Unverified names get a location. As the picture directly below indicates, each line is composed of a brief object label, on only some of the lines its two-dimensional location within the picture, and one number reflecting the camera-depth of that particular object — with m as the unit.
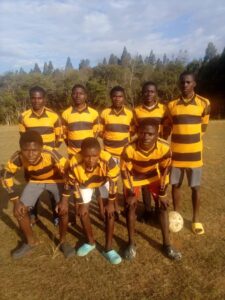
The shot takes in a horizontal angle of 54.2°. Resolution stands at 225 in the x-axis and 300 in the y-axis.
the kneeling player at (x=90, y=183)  2.92
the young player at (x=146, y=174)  2.96
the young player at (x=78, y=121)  3.79
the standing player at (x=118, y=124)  3.78
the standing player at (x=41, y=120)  3.75
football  3.32
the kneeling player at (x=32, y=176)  3.03
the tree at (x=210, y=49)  63.59
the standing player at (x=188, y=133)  3.24
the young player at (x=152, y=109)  3.53
